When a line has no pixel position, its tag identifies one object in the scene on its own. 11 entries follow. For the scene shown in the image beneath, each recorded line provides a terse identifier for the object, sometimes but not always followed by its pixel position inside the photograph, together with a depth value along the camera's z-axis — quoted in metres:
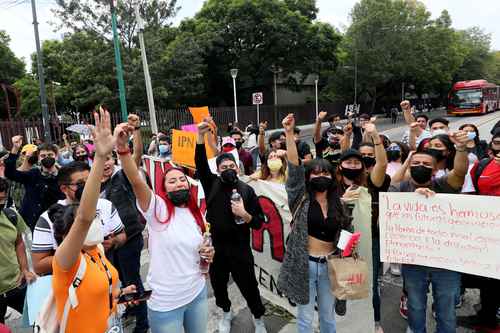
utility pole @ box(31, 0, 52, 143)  11.92
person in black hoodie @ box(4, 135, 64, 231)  4.41
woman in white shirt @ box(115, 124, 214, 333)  2.46
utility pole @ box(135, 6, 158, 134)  13.07
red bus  30.64
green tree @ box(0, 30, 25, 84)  32.31
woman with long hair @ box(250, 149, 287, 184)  4.23
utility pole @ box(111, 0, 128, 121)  11.89
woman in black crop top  2.90
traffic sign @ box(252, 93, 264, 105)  18.48
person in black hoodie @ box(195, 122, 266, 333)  3.24
